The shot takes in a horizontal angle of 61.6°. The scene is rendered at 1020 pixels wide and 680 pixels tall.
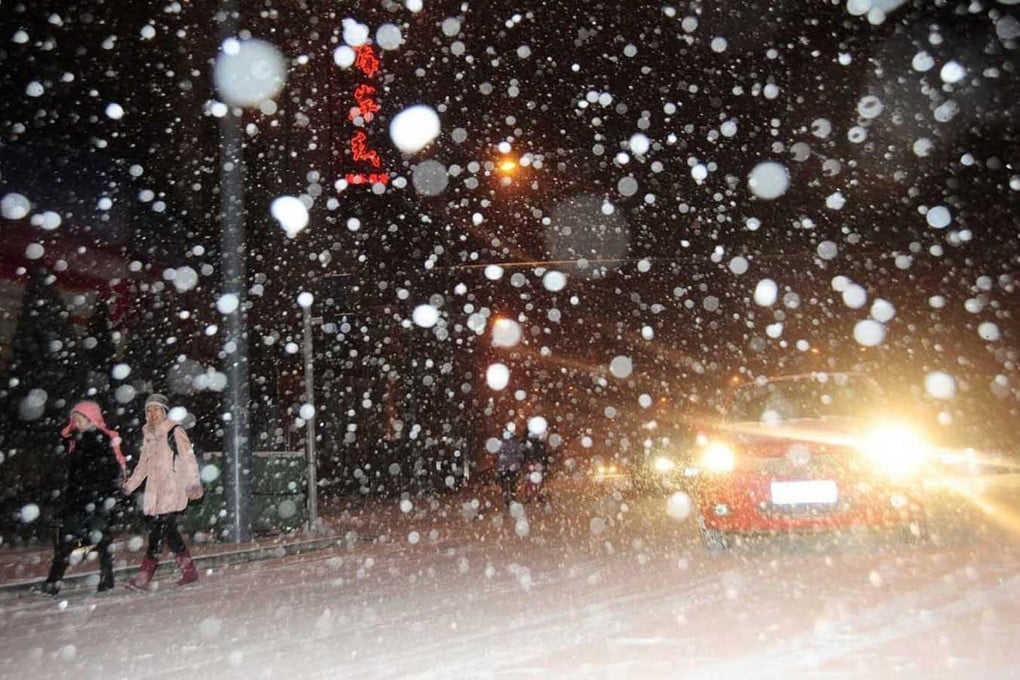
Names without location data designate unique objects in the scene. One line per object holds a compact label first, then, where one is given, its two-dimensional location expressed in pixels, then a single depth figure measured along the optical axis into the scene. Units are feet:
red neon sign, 50.70
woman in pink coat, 22.56
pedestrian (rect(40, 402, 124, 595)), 22.22
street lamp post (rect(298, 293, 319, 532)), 36.58
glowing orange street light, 59.11
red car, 21.12
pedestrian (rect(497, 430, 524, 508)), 51.39
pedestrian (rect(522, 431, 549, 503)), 52.95
